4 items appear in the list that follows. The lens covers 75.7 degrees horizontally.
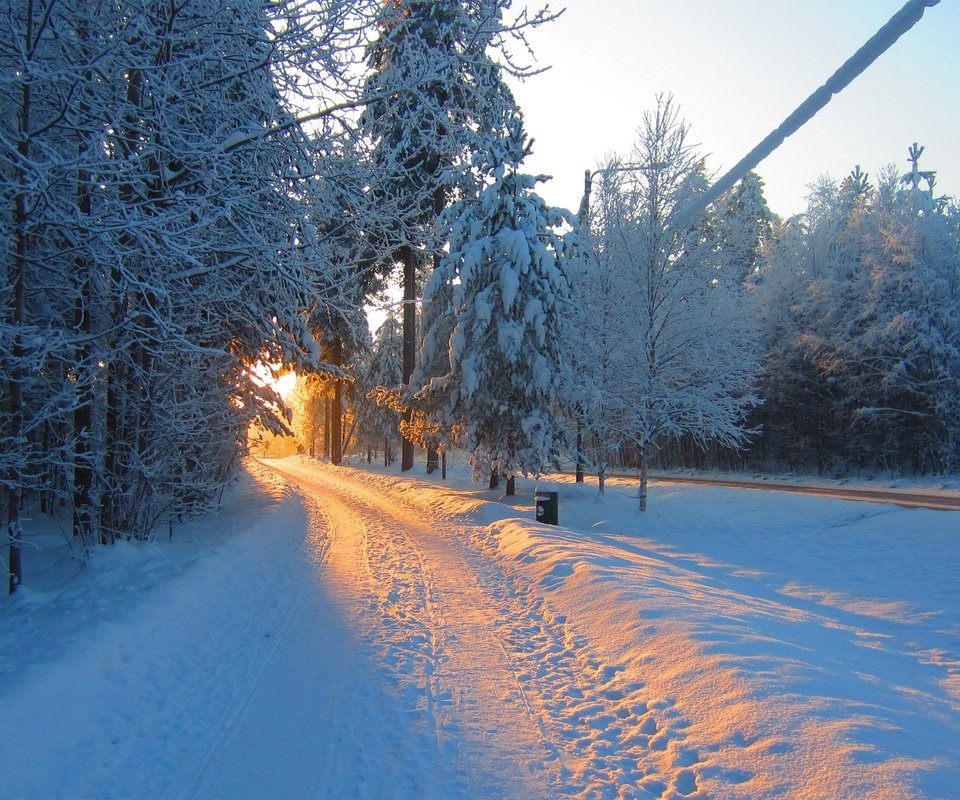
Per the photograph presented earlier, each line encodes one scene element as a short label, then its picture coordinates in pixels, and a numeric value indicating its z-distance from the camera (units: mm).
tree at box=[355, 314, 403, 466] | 39844
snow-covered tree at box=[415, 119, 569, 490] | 17031
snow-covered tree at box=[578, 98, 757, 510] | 15430
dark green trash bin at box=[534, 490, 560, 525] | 13969
